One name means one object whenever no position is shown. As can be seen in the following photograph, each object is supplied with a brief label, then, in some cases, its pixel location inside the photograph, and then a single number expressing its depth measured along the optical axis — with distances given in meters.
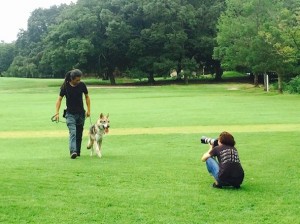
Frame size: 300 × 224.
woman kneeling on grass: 8.67
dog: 12.19
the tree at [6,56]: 115.14
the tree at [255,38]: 43.76
